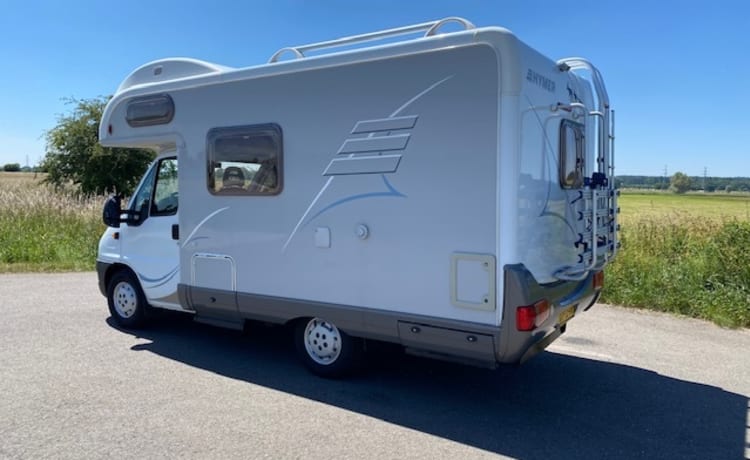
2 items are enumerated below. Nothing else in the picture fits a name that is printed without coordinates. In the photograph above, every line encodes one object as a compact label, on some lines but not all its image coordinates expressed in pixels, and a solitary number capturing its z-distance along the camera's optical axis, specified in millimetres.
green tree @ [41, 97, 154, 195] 21453
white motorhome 4012
